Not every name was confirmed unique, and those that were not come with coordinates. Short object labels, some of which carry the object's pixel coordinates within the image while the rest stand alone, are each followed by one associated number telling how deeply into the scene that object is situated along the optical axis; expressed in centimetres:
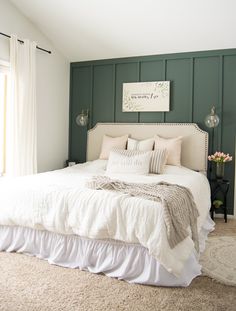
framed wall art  450
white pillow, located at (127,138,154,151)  424
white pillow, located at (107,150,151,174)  371
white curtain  391
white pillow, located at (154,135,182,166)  413
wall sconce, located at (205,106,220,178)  405
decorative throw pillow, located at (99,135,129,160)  446
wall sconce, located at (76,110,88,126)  480
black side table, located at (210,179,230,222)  405
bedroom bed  224
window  403
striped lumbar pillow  380
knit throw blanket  224
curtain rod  376
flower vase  404
